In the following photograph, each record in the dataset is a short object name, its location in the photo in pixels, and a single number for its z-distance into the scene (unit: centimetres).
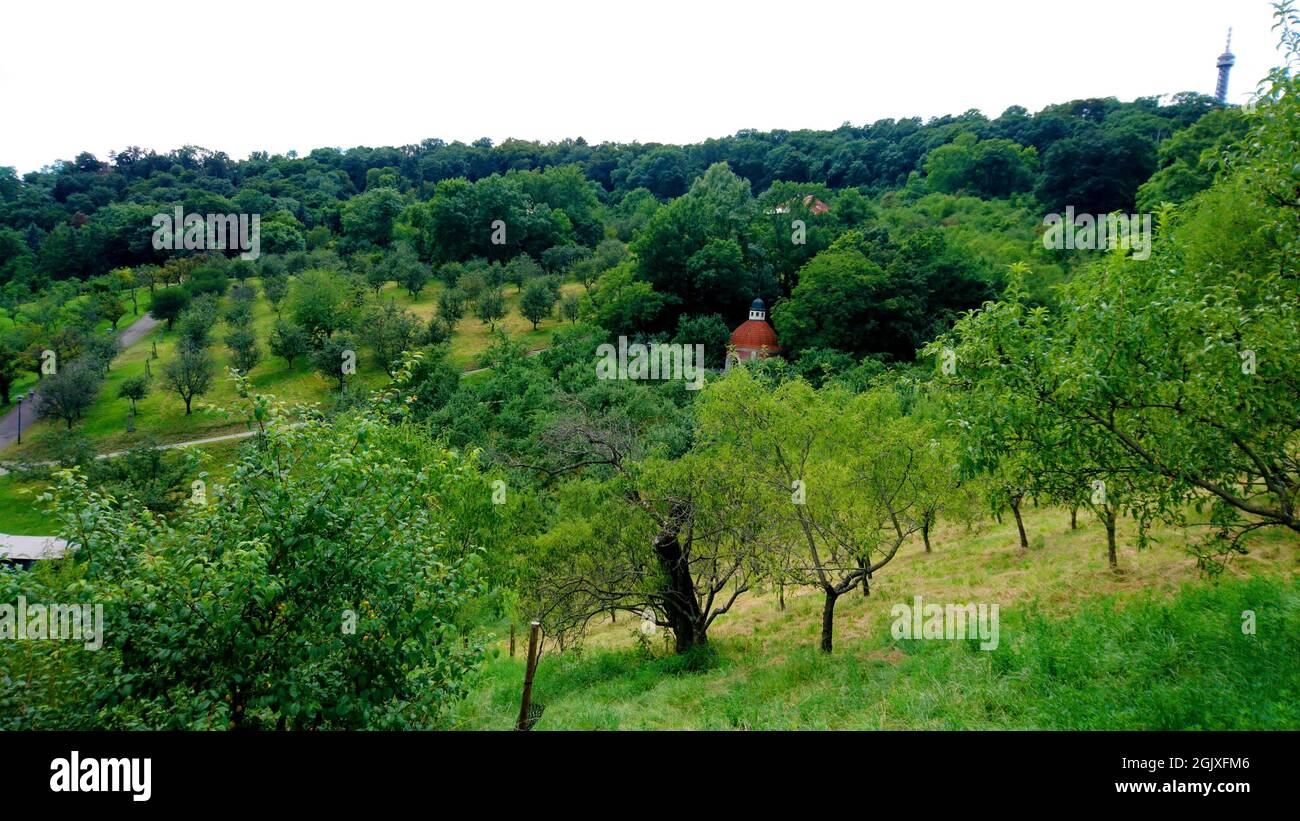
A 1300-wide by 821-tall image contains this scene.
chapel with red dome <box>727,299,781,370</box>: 4691
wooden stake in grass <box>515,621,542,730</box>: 984
